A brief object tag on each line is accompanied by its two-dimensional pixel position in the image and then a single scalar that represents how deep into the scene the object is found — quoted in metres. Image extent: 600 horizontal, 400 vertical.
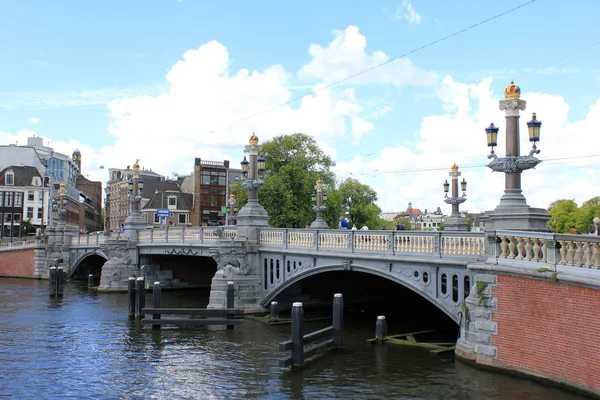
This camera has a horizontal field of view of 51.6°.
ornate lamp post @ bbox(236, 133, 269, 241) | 29.52
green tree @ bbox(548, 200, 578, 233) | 82.56
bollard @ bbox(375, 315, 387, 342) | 22.67
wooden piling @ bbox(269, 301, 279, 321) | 27.26
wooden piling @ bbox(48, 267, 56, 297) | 39.00
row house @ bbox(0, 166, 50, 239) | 77.94
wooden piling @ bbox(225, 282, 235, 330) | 27.06
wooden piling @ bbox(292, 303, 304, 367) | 18.86
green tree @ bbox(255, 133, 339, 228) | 60.91
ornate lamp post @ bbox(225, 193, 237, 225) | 50.78
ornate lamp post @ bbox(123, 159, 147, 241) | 42.75
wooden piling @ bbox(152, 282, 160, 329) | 27.85
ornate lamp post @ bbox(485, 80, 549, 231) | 16.88
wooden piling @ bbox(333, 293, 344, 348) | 21.56
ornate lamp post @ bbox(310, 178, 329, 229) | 37.81
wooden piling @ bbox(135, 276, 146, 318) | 28.69
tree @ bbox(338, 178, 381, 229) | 81.00
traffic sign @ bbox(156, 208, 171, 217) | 52.38
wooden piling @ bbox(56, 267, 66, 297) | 38.28
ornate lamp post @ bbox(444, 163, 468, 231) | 37.31
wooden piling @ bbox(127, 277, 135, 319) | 29.68
